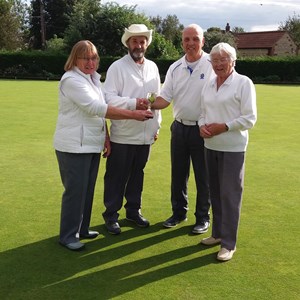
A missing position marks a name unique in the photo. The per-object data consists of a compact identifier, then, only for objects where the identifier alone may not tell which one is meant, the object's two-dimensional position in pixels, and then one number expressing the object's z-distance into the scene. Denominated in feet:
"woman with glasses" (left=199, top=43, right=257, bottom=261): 11.76
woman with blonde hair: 12.13
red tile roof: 180.65
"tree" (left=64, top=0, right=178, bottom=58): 114.93
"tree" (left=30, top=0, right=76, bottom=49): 183.11
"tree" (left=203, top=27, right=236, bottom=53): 144.66
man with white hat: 14.08
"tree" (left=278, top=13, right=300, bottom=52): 199.66
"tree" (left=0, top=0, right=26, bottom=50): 147.95
